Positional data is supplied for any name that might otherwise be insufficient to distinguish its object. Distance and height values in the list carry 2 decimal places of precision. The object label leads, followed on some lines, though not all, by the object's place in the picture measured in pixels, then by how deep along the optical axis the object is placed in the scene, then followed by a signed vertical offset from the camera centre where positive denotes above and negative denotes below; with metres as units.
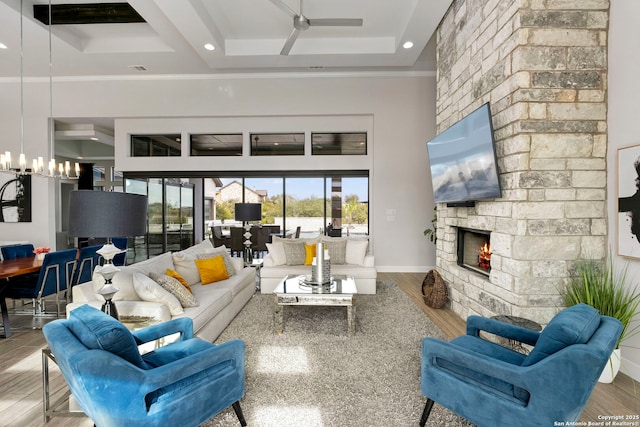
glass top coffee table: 3.21 -0.98
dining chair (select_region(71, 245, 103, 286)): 3.96 -0.76
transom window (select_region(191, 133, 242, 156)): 6.66 +1.40
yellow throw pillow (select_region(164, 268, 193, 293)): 3.15 -0.71
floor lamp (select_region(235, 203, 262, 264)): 5.58 -0.07
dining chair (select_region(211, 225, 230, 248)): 7.01 -0.69
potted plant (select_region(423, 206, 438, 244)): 5.87 -0.45
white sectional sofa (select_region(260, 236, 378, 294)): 4.71 -0.89
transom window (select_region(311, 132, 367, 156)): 6.56 +1.45
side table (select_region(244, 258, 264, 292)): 5.30 -1.04
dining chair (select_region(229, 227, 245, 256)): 6.86 -0.72
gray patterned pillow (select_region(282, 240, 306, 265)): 5.00 -0.75
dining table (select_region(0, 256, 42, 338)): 3.22 -0.70
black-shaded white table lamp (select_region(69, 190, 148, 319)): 1.71 -0.03
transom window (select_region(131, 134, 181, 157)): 6.70 +1.38
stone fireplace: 2.64 +0.57
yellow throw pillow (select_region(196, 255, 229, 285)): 3.77 -0.78
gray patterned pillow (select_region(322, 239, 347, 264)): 5.11 -0.71
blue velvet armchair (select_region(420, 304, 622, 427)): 1.33 -0.82
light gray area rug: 1.98 -1.35
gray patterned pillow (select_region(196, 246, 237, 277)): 4.02 -0.66
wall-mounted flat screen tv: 2.88 +0.53
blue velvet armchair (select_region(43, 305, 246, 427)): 1.35 -0.82
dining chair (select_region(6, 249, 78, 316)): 3.45 -0.87
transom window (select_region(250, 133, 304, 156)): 6.61 +1.41
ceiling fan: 3.59 +2.25
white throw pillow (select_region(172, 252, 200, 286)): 3.69 -0.73
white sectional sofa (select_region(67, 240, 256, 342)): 2.52 -0.83
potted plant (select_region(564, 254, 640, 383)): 2.32 -0.68
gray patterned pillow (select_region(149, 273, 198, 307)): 2.79 -0.76
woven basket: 4.02 -1.14
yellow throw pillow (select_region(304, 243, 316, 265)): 4.95 -0.74
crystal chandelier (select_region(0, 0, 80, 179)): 3.89 +0.62
